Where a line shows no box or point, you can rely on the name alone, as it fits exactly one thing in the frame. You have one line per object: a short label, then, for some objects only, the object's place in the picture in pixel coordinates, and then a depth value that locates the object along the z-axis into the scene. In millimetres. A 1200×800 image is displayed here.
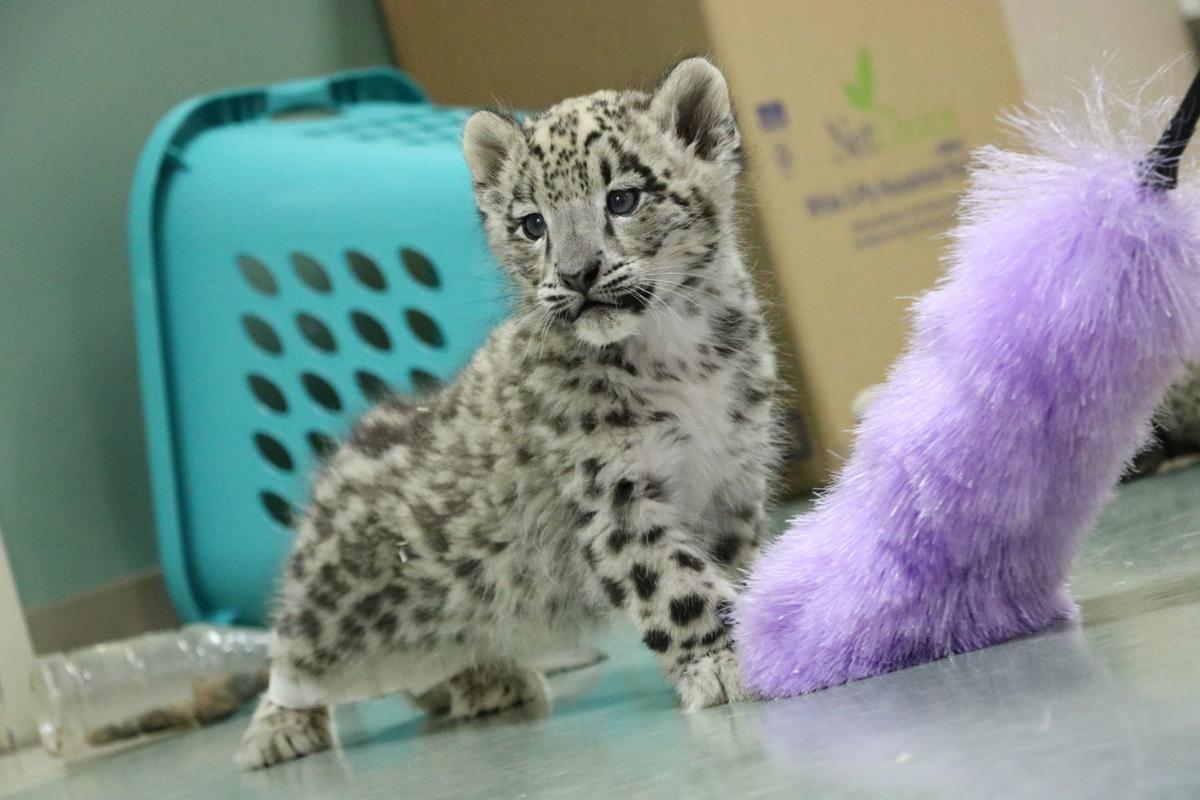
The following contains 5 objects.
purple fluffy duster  1836
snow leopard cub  2469
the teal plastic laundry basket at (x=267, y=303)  4441
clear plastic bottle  3982
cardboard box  4887
